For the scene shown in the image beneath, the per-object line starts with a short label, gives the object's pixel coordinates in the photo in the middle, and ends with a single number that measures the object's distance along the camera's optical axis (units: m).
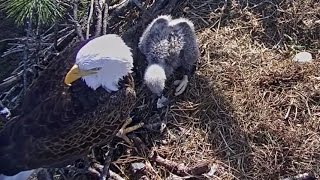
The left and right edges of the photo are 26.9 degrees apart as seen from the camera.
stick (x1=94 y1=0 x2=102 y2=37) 3.81
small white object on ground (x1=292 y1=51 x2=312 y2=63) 3.86
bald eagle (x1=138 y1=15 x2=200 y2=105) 3.86
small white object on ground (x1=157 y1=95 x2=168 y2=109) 3.80
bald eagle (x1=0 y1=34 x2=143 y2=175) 3.21
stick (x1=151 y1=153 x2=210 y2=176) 3.52
